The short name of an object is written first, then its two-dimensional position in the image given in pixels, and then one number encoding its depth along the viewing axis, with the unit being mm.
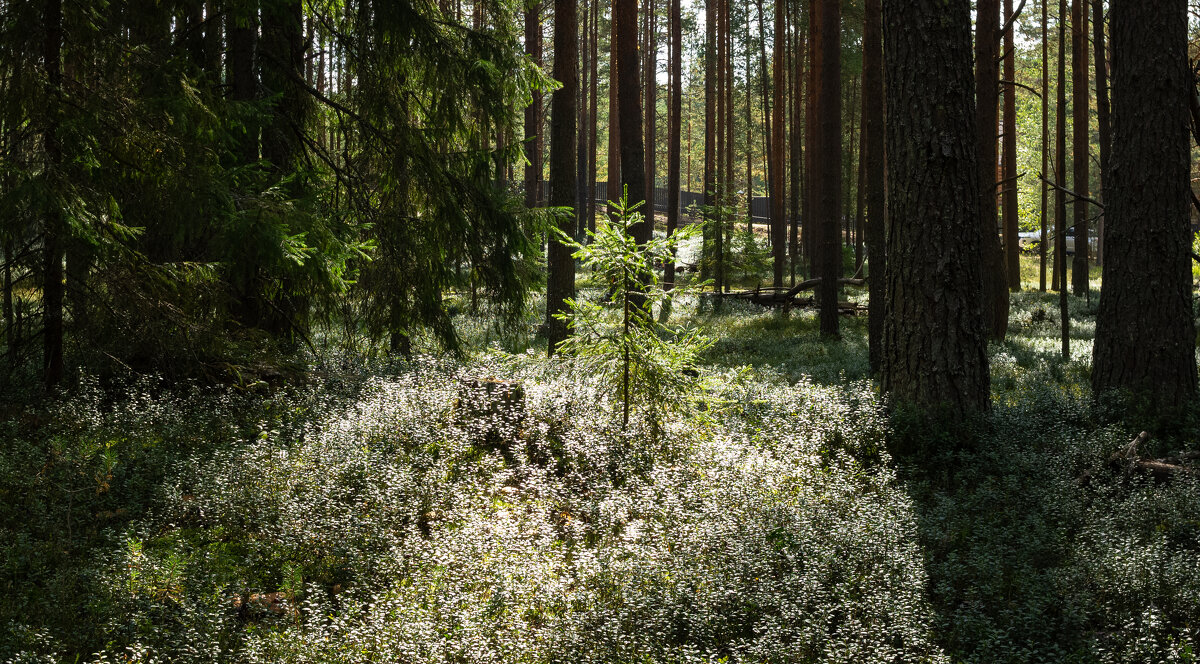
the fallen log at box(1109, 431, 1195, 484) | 6016
